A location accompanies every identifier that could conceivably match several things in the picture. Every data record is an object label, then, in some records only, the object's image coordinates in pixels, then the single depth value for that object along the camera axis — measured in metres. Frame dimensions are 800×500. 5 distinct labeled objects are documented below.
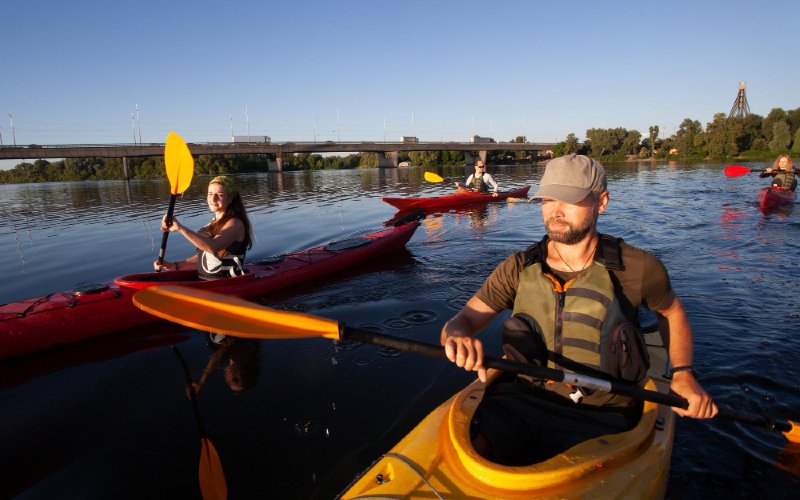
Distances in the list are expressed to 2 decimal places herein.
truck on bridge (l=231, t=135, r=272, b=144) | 77.65
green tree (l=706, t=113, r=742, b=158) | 63.59
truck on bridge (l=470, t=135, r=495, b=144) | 89.19
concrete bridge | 47.44
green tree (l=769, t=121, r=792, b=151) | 59.34
